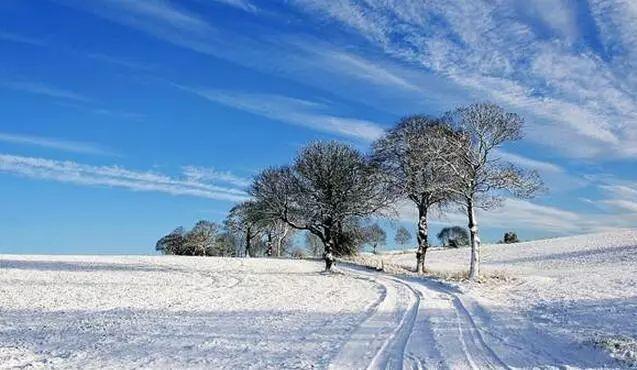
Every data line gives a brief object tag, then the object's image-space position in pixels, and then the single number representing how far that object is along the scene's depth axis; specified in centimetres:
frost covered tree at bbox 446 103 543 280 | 3150
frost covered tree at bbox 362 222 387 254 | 6138
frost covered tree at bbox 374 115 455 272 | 3338
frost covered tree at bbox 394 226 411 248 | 12028
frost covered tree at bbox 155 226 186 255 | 9506
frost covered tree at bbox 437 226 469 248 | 11432
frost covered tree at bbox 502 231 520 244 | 9569
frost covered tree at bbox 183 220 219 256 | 9206
